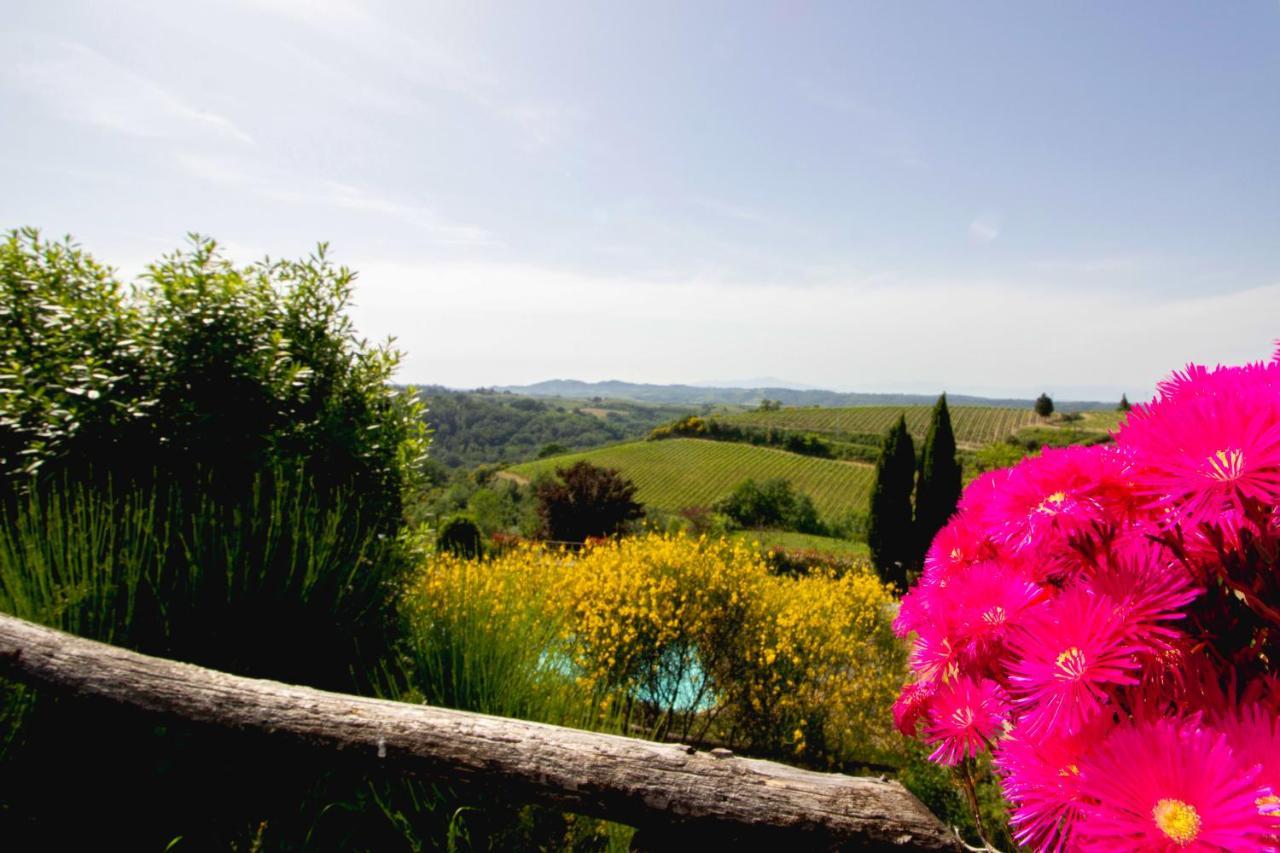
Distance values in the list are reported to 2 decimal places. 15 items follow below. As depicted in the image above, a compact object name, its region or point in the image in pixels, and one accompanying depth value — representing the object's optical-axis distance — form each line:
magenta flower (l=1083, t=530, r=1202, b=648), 0.63
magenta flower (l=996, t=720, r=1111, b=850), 0.62
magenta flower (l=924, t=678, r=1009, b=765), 0.82
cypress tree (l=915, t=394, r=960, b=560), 26.02
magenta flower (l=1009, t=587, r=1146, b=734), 0.61
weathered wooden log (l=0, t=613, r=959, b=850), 1.36
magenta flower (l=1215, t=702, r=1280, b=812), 0.50
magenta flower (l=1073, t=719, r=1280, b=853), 0.48
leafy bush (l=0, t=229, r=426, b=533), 3.62
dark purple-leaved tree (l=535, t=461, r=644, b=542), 26.89
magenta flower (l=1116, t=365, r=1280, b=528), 0.59
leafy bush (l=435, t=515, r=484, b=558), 16.29
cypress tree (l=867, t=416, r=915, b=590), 26.59
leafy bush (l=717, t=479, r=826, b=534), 45.38
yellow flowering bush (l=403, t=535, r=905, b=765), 6.26
